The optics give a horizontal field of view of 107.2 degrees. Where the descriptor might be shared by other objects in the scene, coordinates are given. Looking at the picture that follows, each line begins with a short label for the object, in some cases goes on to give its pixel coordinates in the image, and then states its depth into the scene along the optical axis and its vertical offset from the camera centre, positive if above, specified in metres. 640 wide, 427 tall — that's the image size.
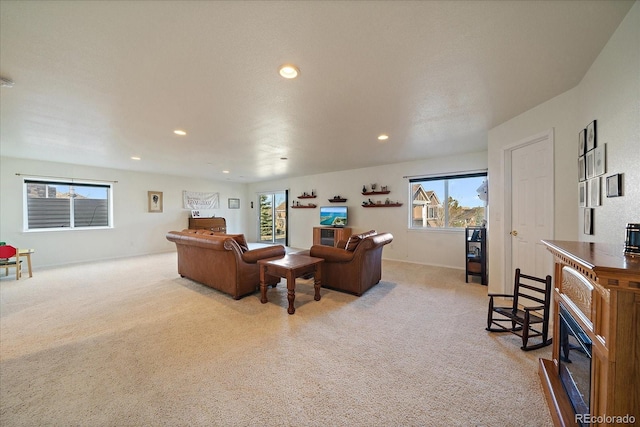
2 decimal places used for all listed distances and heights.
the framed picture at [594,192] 1.84 +0.14
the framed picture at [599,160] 1.77 +0.38
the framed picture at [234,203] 9.00 +0.29
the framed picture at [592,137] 1.91 +0.60
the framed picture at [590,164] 1.92 +0.38
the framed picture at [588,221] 1.93 -0.10
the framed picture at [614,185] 1.54 +0.16
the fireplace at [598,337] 0.85 -0.54
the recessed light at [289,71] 1.88 +1.15
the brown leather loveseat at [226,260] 3.21 -0.72
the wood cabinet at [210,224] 7.68 -0.41
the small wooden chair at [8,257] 4.11 -0.79
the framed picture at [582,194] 2.08 +0.13
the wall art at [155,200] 6.96 +0.34
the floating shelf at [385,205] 5.80 +0.13
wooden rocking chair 2.03 -1.01
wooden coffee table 2.83 -0.76
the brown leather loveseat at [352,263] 3.36 -0.78
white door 2.67 +0.06
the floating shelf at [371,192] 5.95 +0.46
